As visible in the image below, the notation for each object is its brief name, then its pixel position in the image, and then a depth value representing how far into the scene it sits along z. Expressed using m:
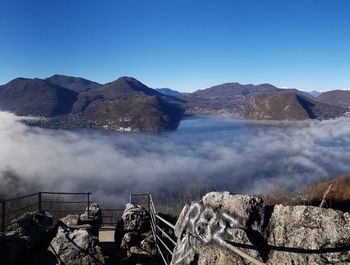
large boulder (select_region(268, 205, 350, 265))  5.36
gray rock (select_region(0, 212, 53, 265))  10.57
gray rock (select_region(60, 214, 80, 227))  14.86
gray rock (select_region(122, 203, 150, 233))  14.39
